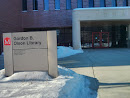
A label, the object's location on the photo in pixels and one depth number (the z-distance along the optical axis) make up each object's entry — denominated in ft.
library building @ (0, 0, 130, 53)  60.18
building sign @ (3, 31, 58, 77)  19.83
